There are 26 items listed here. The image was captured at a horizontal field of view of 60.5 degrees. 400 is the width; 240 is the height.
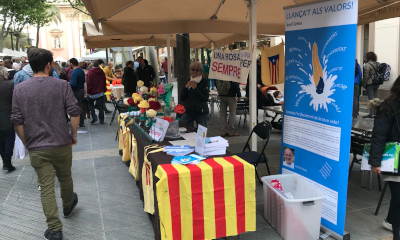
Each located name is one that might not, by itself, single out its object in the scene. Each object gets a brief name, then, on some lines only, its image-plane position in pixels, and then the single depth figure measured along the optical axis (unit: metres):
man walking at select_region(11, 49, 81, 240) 3.15
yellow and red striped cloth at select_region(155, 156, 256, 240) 2.78
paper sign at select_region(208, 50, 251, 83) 4.40
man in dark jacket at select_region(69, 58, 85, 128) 8.90
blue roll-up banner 3.00
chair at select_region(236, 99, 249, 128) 8.37
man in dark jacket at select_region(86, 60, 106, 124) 9.66
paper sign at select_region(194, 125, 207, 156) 3.25
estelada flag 4.70
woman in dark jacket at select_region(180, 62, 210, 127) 5.60
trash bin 3.10
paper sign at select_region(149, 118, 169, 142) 3.81
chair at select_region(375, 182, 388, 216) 3.72
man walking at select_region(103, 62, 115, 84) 14.51
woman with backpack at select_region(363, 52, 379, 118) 9.56
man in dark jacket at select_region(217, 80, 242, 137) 7.37
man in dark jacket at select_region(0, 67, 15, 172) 4.79
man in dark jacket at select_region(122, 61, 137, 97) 10.41
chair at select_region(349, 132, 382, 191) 4.08
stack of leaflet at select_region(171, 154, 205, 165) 3.02
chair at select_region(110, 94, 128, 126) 7.46
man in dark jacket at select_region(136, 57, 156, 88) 10.45
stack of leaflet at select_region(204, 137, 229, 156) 3.30
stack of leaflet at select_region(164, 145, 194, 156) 3.30
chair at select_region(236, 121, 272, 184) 4.26
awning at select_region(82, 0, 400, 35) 5.10
